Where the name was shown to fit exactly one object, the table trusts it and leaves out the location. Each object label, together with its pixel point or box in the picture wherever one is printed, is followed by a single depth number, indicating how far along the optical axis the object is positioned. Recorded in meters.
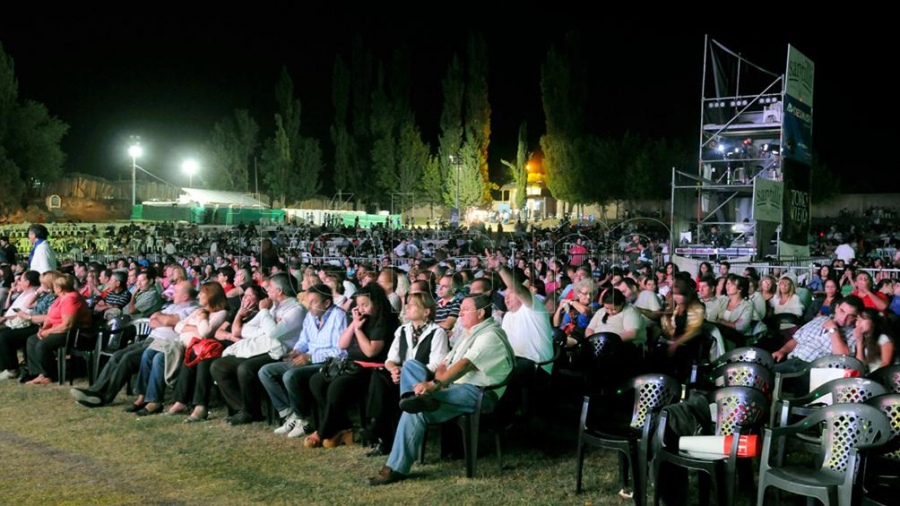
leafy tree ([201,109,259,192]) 50.31
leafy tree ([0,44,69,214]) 31.44
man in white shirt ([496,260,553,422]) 5.80
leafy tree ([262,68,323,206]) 48.25
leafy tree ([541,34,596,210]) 44.72
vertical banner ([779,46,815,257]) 16.25
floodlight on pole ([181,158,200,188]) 49.55
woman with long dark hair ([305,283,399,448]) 5.62
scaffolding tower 17.67
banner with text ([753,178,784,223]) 14.28
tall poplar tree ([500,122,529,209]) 47.25
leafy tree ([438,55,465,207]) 48.59
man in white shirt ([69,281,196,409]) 7.06
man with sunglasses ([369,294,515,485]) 4.79
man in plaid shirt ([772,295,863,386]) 5.45
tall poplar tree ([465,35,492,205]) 48.78
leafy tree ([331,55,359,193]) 49.06
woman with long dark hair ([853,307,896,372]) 5.18
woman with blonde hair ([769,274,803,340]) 7.55
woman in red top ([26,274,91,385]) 8.02
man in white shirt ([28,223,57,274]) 9.53
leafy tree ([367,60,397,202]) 48.66
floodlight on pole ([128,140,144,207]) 32.79
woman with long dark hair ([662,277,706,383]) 6.52
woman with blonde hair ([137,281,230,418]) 6.78
